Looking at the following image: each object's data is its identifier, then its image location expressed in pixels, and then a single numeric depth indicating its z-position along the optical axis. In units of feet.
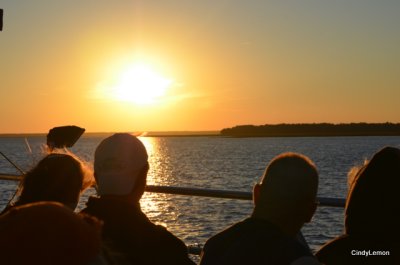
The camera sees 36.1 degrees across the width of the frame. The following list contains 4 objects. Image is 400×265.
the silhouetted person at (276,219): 8.11
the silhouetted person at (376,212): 8.67
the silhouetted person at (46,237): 4.61
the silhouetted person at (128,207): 9.48
